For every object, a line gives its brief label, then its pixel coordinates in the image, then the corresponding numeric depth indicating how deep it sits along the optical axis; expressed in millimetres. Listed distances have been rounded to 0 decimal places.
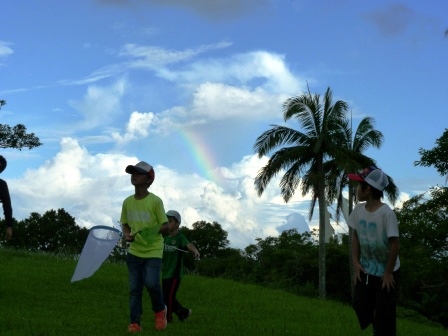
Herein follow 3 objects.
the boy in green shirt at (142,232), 8797
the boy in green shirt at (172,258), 10367
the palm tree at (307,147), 40188
